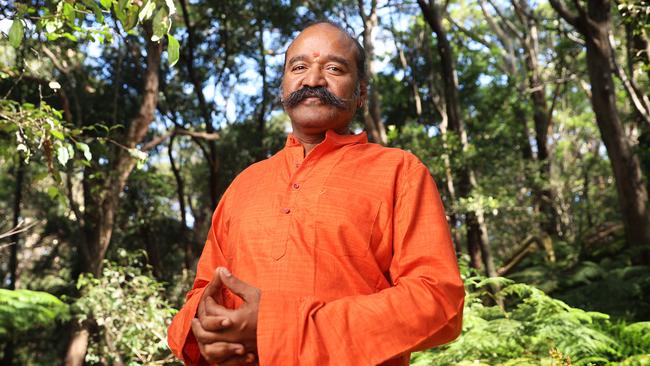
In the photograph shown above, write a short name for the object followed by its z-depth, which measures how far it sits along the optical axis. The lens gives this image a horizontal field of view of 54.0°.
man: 1.46
